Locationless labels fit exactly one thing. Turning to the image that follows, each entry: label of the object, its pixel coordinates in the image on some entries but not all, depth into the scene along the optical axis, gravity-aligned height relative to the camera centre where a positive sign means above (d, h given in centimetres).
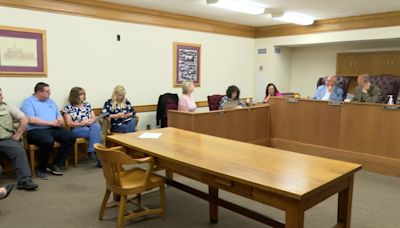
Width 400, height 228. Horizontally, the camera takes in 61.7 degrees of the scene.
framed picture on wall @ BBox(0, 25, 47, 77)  441 +34
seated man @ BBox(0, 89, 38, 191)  379 -78
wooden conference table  187 -57
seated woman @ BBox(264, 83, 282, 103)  681 -20
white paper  321 -55
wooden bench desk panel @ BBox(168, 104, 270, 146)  480 -65
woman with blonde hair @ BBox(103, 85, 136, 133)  507 -51
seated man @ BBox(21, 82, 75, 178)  425 -68
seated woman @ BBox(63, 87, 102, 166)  470 -59
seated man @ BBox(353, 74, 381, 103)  516 -14
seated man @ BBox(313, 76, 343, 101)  585 -16
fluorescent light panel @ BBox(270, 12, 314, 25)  595 +119
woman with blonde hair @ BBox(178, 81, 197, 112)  515 -31
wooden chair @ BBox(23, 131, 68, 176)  420 -91
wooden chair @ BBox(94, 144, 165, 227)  256 -86
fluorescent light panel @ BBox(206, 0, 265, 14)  504 +118
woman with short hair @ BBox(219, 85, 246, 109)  550 -32
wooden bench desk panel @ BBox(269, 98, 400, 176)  445 -72
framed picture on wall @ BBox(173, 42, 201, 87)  638 +33
